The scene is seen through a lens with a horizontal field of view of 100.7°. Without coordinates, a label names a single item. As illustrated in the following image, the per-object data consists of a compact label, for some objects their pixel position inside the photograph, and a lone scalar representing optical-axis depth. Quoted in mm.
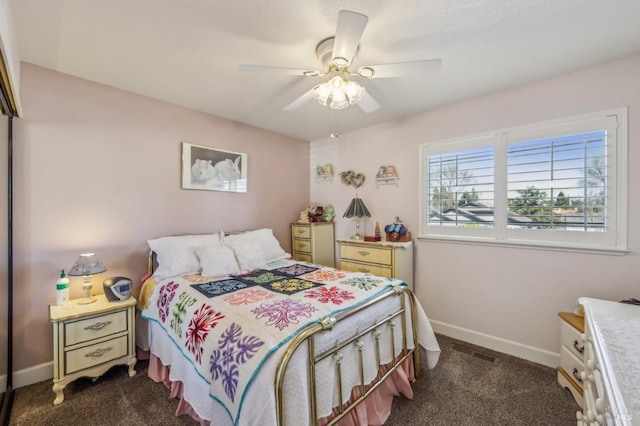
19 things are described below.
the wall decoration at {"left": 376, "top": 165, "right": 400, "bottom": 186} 3299
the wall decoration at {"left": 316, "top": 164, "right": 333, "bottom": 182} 4008
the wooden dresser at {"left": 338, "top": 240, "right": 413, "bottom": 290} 2900
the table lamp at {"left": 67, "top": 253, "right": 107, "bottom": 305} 2055
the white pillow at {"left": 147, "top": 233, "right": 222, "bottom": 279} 2414
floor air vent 2439
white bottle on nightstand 2078
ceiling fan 1317
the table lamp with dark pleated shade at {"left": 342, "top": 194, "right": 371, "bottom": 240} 3447
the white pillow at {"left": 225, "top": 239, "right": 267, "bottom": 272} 2682
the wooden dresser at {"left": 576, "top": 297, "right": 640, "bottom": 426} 707
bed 1240
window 2082
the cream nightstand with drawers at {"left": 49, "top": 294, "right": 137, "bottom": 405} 1894
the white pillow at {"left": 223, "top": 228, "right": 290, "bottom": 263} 2906
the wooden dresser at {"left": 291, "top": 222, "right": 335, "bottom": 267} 3711
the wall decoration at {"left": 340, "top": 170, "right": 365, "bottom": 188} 3650
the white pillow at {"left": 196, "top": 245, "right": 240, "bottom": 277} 2455
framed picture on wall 2953
